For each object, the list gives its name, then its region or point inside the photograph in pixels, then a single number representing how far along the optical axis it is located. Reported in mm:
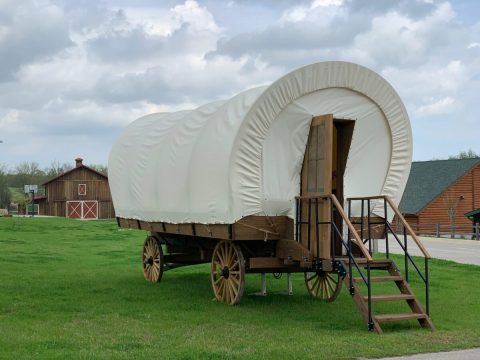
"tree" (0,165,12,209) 91181
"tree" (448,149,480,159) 92000
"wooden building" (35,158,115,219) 71812
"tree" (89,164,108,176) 102681
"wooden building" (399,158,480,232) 50188
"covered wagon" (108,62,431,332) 11078
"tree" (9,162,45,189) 93250
